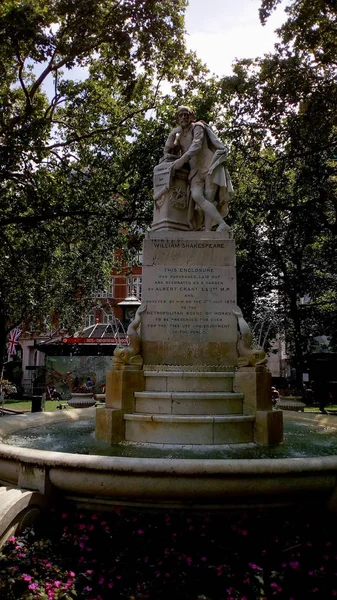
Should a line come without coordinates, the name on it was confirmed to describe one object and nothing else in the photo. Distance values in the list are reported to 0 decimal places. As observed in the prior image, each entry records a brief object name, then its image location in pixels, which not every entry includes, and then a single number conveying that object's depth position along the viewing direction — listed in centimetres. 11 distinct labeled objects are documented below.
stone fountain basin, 407
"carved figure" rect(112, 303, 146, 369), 688
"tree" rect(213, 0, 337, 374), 1466
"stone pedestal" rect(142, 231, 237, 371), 726
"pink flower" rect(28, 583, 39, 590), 307
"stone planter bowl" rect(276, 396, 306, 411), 1169
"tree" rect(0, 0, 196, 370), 1320
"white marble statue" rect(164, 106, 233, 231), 805
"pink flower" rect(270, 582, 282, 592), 318
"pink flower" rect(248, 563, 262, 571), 342
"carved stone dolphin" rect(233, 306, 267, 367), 668
